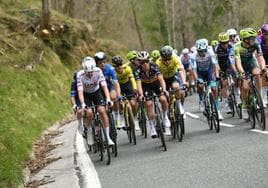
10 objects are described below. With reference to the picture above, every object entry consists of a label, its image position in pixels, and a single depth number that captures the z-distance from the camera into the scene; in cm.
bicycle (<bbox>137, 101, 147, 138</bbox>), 1417
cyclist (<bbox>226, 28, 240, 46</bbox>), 1844
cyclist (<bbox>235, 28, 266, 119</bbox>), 1258
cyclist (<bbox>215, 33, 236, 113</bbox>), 1565
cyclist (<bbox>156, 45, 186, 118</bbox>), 1305
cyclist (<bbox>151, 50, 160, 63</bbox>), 2205
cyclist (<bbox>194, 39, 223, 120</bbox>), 1368
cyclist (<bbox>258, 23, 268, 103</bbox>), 1452
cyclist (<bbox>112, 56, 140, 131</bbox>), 1420
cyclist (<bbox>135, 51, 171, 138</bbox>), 1267
